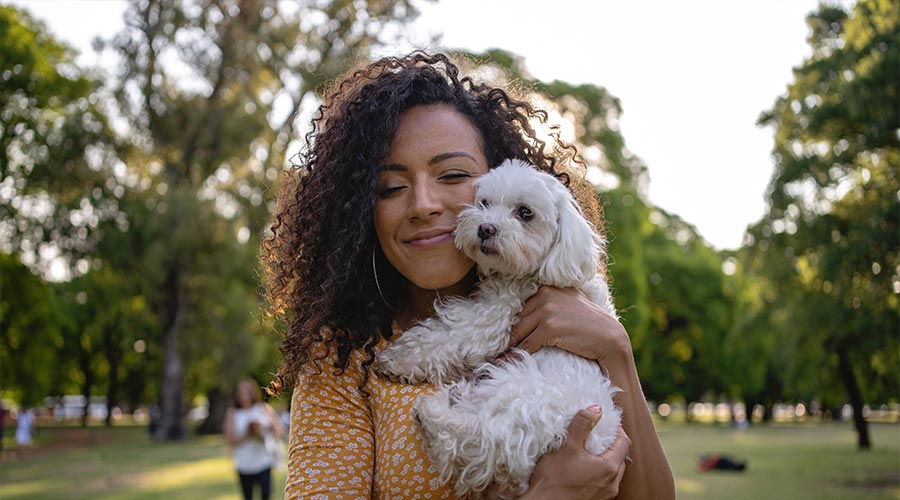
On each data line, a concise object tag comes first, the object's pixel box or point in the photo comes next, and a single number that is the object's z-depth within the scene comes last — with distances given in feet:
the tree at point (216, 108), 88.53
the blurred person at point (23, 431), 104.27
